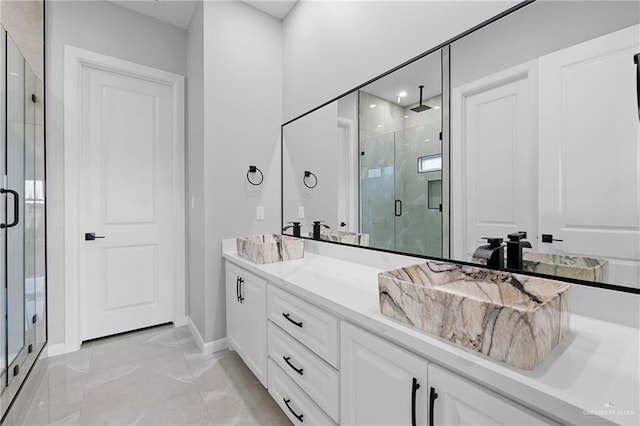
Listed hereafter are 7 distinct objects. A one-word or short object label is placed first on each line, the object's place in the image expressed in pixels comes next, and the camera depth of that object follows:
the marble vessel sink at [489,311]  0.68
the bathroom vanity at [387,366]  0.63
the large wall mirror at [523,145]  0.90
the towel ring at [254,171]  2.56
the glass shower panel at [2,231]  1.71
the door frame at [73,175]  2.38
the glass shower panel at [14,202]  1.79
